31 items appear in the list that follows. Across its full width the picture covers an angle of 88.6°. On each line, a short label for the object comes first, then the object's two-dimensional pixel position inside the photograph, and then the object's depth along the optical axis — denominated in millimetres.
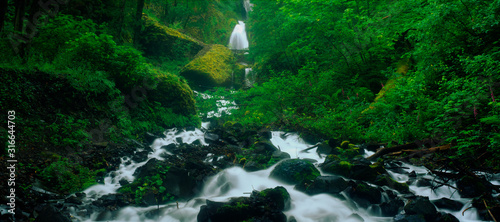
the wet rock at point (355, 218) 4187
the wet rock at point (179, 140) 8198
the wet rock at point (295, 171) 5453
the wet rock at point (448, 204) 3949
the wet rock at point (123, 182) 5052
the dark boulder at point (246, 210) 3895
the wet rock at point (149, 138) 7691
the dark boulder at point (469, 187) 4040
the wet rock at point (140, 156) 6209
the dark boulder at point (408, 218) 3665
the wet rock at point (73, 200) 4152
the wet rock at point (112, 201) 4293
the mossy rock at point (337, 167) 5448
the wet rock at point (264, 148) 7289
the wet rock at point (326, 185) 4867
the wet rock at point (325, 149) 7066
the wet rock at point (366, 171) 5102
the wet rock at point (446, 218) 3553
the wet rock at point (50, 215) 3312
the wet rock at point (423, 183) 4652
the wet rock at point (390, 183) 4664
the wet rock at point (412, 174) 5050
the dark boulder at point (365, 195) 4464
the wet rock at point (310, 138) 8164
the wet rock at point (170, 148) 7241
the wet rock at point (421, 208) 3711
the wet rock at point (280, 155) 6895
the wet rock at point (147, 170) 5127
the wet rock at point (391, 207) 4117
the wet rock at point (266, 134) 8517
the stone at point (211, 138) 8305
